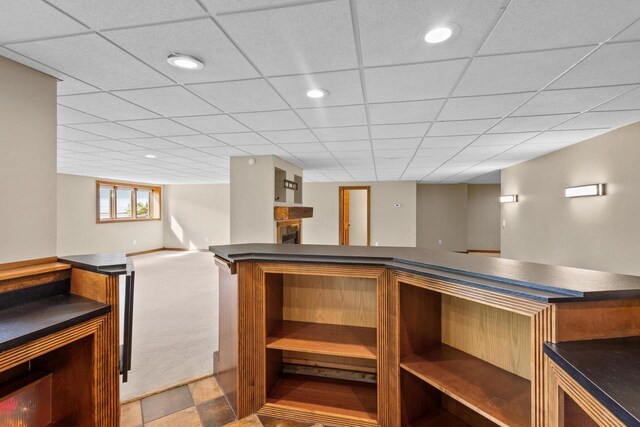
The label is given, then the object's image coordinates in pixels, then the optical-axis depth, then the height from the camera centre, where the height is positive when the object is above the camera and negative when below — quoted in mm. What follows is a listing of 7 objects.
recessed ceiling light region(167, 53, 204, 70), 1741 +922
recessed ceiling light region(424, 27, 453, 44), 1487 +914
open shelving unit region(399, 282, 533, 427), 1377 -821
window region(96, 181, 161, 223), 8289 +373
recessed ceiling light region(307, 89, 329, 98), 2244 +929
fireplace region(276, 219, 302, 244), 5104 -339
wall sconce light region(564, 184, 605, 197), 3404 +267
